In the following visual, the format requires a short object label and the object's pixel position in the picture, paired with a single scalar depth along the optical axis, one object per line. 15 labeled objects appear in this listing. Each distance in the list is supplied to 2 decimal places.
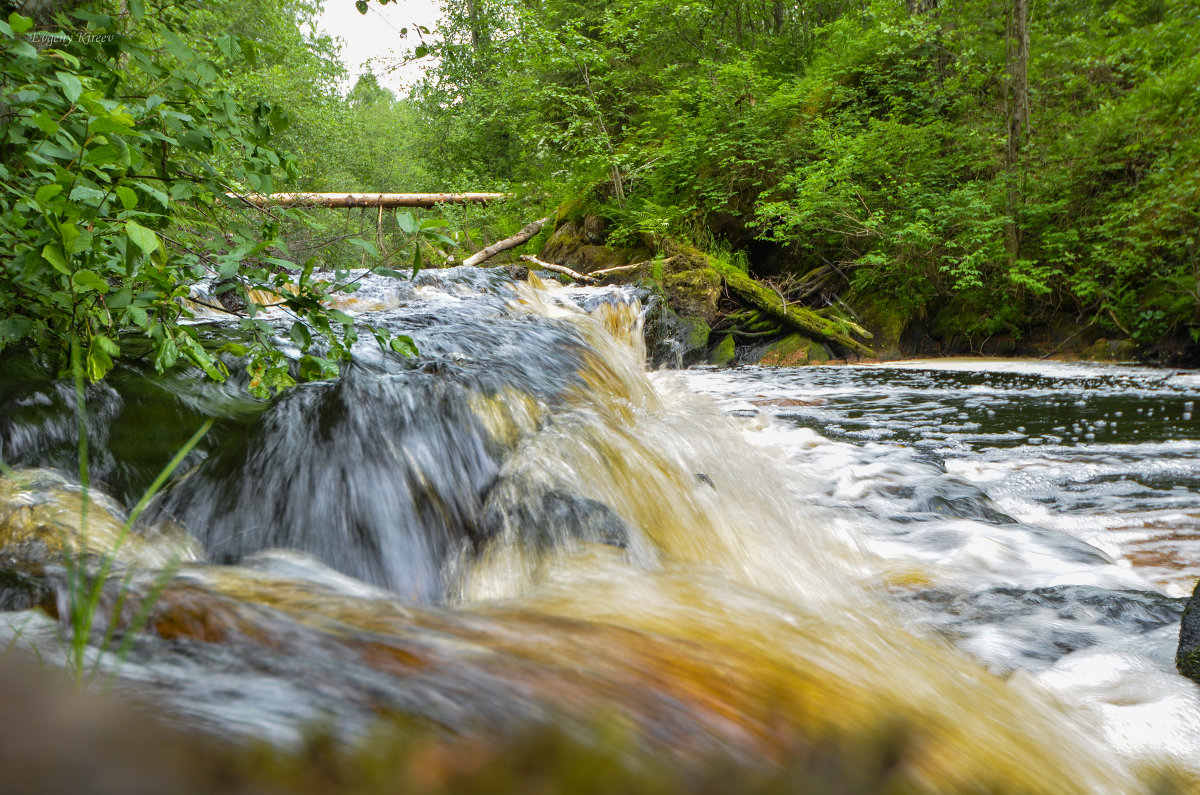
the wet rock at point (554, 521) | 2.74
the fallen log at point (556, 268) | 12.02
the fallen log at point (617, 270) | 12.38
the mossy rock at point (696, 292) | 11.66
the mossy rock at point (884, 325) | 11.95
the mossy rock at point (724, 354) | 11.46
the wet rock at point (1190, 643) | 2.07
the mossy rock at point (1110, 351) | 9.85
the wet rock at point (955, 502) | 3.63
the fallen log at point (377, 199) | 11.76
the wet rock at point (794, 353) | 11.41
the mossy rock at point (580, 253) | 13.49
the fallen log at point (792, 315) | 11.60
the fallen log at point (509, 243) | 13.88
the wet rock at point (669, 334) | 10.71
